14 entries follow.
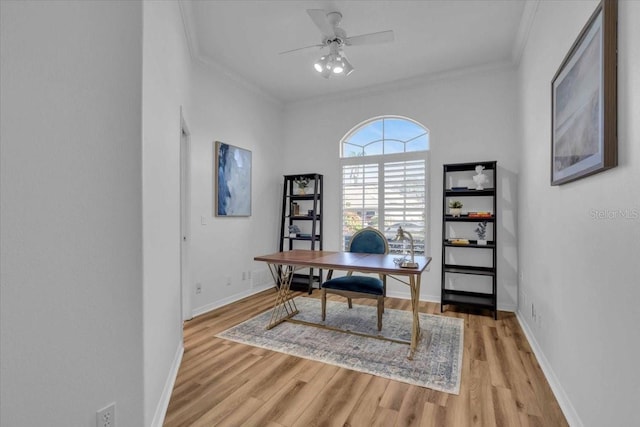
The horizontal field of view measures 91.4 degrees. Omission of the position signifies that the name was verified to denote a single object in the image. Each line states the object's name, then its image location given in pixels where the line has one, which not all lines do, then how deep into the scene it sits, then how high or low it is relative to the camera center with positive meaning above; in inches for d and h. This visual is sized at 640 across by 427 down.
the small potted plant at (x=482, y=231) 149.9 -8.5
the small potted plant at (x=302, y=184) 195.3 +18.0
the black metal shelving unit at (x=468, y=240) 141.1 -13.2
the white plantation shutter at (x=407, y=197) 167.5 +8.8
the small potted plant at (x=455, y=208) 153.1 +2.7
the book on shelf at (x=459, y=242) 147.1 -13.5
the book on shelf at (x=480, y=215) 144.8 -0.7
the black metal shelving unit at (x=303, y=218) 187.8 -3.2
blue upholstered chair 117.9 -27.1
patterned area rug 90.4 -45.8
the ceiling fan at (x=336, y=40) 105.3 +61.6
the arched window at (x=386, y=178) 168.9 +19.9
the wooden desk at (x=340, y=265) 100.9 -18.1
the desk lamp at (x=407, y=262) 101.3 -16.4
